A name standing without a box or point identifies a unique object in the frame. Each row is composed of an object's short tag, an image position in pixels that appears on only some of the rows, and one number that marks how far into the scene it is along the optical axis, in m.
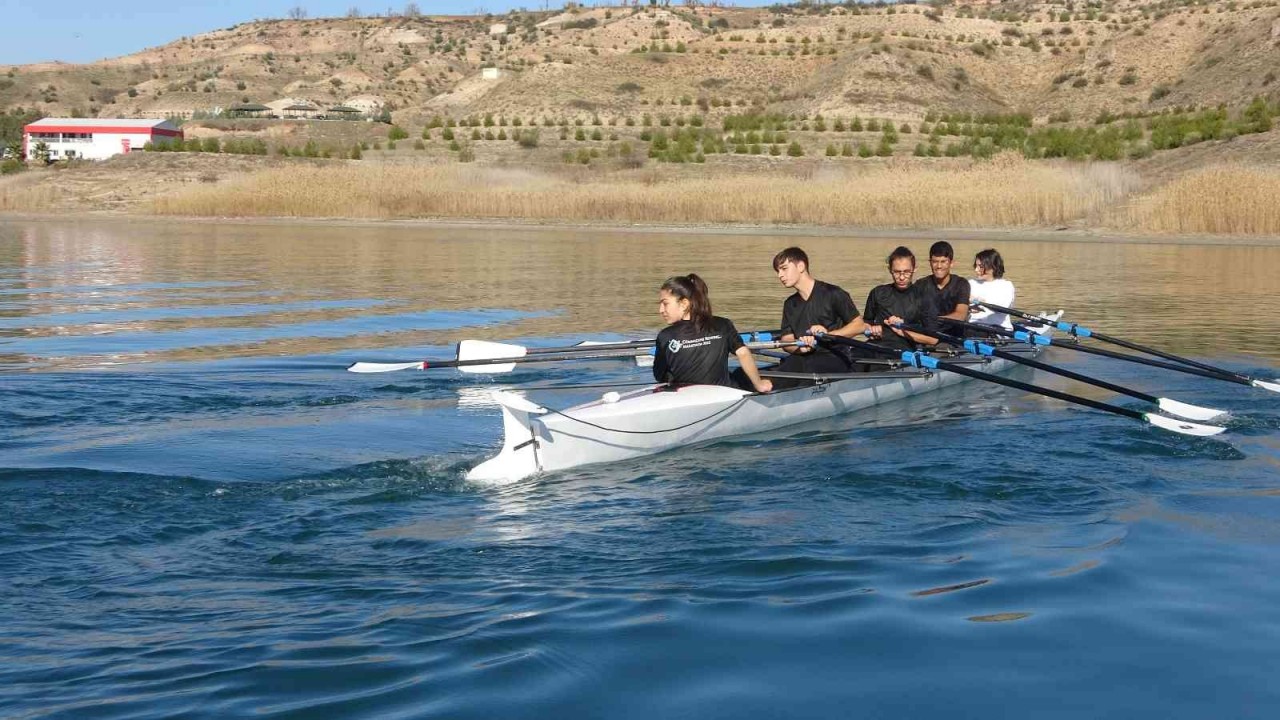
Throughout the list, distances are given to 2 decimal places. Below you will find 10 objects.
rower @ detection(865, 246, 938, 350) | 12.02
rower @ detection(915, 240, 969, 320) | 12.88
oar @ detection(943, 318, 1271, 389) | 11.89
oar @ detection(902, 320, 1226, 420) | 10.37
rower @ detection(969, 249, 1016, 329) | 14.64
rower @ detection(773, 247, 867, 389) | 11.05
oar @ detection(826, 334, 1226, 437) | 9.70
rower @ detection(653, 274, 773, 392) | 9.55
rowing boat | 8.56
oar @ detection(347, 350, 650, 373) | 10.95
